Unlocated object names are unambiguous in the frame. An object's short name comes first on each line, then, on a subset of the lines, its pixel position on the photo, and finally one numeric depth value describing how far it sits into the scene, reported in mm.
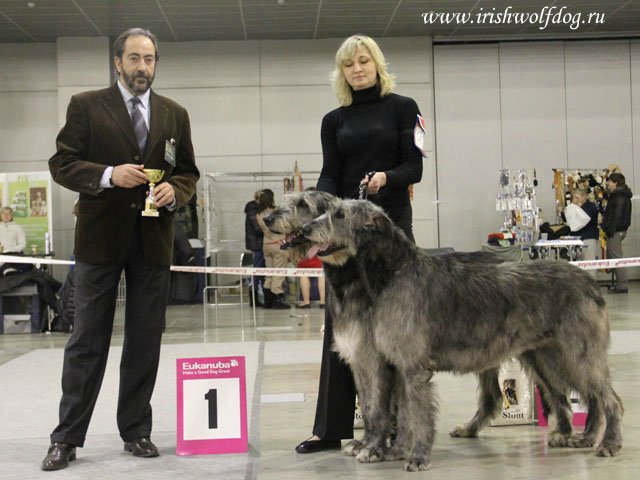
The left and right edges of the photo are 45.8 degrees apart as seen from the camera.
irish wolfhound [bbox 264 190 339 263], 2943
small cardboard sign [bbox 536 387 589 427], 3777
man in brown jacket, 3250
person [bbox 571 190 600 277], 11728
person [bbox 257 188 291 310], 10461
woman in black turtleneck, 3387
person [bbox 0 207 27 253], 10070
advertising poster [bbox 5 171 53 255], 10859
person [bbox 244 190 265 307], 10914
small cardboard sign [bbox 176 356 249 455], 3441
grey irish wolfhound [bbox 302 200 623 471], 3037
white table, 10117
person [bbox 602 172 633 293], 11617
